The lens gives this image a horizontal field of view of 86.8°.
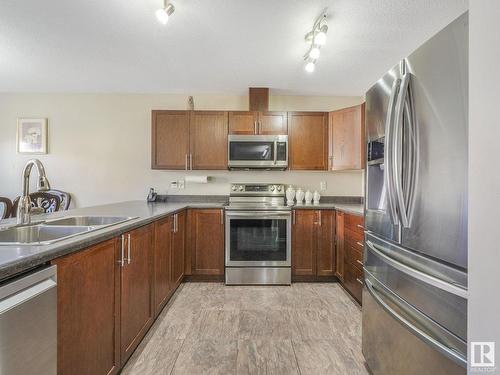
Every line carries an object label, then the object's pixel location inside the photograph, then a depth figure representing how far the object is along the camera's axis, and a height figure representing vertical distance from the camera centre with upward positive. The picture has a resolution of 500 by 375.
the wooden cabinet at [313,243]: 3.05 -0.64
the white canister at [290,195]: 3.44 -0.10
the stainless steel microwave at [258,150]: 3.25 +0.45
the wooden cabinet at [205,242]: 3.06 -0.65
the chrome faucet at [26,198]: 1.45 -0.07
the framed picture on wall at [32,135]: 3.65 +0.69
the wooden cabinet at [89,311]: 1.01 -0.55
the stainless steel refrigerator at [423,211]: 0.87 -0.09
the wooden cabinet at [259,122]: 3.31 +0.81
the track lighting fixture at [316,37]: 1.97 +1.19
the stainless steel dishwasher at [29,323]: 0.74 -0.42
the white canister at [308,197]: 3.47 -0.13
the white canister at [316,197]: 3.53 -0.13
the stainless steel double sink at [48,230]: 1.44 -0.26
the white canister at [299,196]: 3.44 -0.12
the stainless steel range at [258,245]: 3.00 -0.67
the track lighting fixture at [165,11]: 1.70 +1.14
